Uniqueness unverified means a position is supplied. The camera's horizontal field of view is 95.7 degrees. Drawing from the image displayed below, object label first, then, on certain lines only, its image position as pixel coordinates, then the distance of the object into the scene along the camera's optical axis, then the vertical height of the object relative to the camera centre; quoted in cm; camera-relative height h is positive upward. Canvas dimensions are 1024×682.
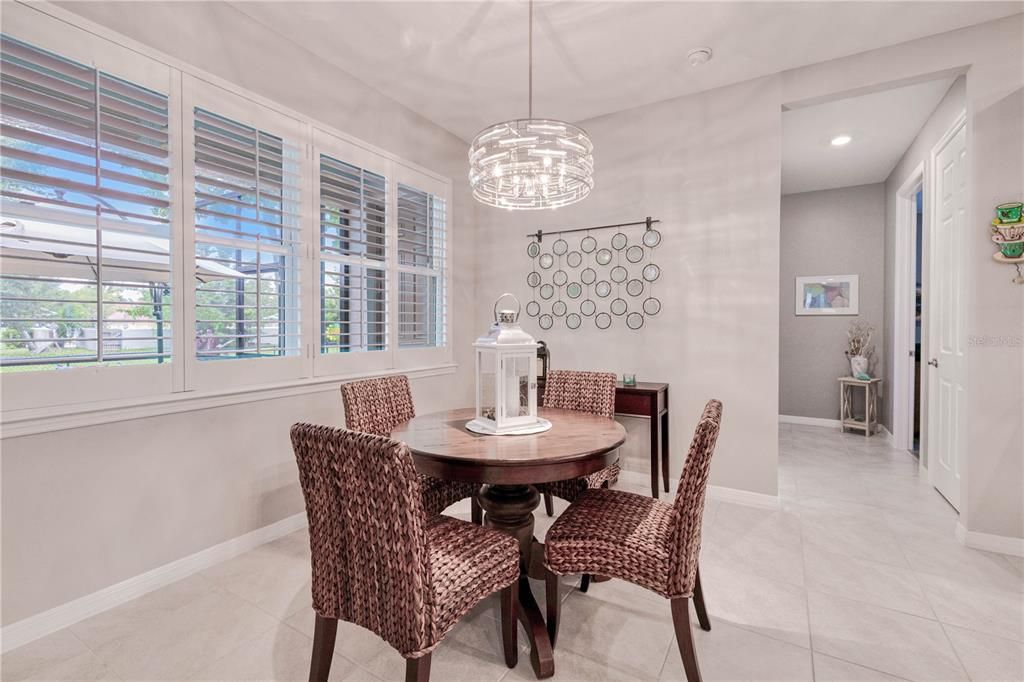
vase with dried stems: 499 -14
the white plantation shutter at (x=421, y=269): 354 +54
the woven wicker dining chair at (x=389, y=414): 223 -41
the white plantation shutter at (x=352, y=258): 293 +52
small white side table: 493 -76
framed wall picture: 527 +48
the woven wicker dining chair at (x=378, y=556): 121 -62
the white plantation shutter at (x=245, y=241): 230 +52
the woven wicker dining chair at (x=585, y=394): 265 -34
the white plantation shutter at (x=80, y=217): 175 +50
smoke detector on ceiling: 278 +171
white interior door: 282 +9
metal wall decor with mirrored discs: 354 +46
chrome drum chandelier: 199 +80
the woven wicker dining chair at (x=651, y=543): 147 -71
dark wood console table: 309 -49
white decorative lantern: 188 -18
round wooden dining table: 158 -44
